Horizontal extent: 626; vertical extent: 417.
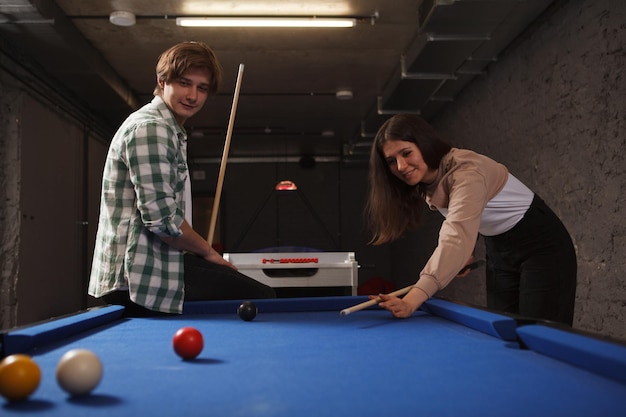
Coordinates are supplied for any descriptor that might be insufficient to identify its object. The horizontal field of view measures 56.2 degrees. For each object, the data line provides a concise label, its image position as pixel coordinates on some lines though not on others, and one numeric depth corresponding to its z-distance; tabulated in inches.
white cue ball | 36.0
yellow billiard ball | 34.7
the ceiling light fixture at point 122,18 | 171.6
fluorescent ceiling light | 175.3
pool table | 33.8
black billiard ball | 78.7
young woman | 77.6
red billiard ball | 48.6
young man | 83.2
